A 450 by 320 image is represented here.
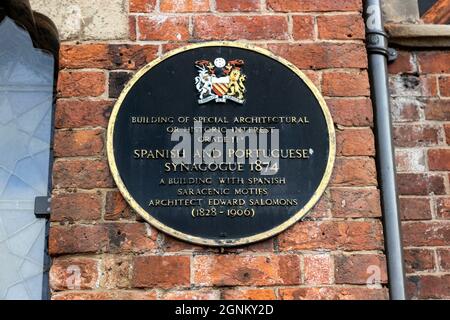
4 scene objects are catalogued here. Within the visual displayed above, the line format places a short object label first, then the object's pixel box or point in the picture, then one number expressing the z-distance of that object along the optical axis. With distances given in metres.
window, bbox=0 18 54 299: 3.53
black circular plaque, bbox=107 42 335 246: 3.04
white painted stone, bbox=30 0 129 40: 3.30
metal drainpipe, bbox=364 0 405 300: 3.15
